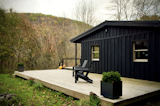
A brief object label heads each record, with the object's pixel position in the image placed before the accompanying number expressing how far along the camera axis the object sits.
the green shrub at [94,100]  2.63
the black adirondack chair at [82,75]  4.55
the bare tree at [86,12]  15.61
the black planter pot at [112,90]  2.60
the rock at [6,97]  3.38
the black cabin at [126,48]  4.95
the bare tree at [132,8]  11.81
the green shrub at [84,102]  2.70
